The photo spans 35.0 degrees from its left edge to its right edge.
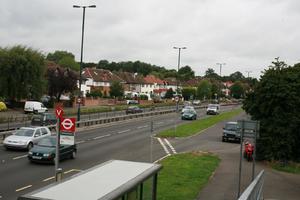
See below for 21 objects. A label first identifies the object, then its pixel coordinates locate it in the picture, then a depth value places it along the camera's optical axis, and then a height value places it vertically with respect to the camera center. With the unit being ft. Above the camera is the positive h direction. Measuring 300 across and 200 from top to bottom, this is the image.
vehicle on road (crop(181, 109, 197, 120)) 200.63 -7.91
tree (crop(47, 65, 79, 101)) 237.25 +4.69
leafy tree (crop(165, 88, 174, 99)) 428.97 +0.45
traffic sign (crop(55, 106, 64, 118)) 49.76 -2.16
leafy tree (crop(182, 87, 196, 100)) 434.30 +3.15
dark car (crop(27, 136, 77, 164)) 72.47 -9.50
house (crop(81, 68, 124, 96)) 393.29 +11.67
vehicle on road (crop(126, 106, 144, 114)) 216.33 -7.42
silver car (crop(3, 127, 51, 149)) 84.47 -8.84
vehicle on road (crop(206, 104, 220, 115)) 249.96 -6.75
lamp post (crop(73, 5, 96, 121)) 133.80 +23.80
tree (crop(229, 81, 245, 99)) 498.77 +9.89
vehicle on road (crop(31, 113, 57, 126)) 126.41 -8.12
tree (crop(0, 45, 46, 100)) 204.54 +6.10
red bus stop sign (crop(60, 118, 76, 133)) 51.96 -3.73
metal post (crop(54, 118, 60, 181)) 43.45 -5.36
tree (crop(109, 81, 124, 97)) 333.42 +2.25
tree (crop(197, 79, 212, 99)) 416.05 +6.05
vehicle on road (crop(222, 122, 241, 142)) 121.19 -9.18
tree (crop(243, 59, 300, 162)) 82.64 -2.26
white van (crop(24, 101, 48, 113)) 186.20 -7.06
